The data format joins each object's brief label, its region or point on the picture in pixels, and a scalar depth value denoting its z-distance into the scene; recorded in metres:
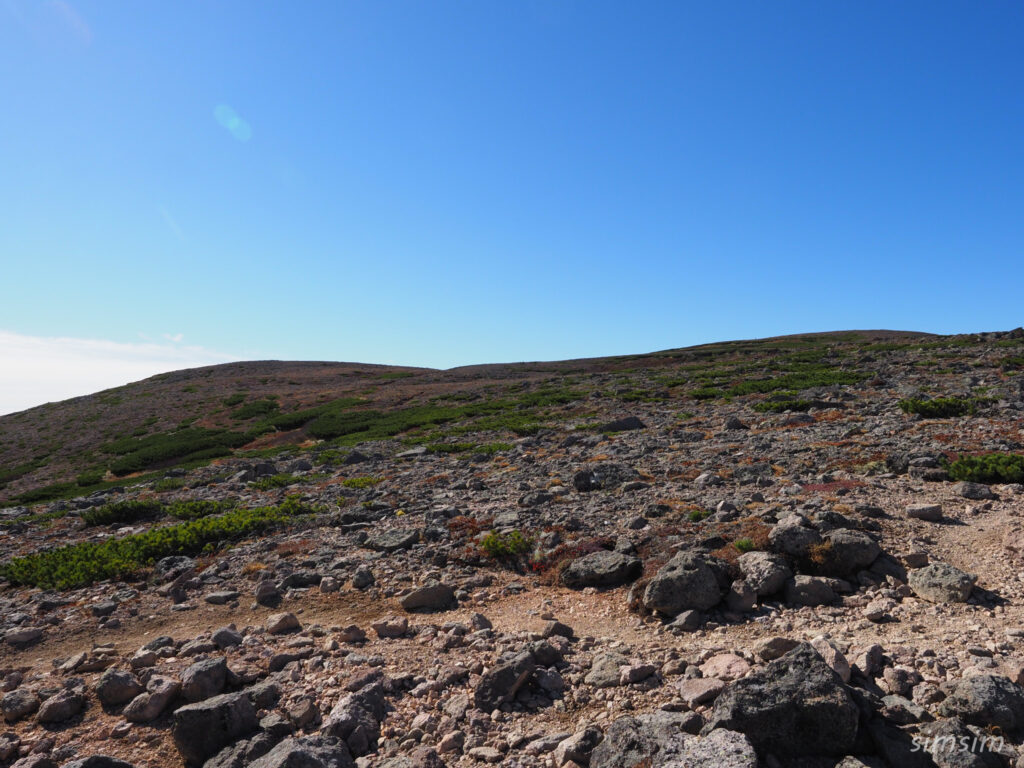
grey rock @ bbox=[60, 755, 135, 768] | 5.63
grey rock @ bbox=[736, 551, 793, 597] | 8.10
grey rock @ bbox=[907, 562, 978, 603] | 7.40
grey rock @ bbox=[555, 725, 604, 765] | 5.34
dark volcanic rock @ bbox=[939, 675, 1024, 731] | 4.85
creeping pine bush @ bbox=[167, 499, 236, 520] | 17.73
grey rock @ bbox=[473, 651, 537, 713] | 6.39
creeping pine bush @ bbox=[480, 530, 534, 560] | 11.06
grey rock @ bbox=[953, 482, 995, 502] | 10.99
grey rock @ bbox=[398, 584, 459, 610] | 9.32
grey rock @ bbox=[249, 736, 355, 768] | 5.36
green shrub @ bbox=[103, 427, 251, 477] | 36.91
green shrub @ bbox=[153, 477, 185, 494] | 24.56
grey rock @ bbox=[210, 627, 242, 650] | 8.25
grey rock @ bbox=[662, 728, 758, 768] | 4.53
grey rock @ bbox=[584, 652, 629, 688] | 6.46
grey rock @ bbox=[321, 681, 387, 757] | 5.92
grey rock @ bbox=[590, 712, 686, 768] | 5.04
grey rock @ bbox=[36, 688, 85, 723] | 6.83
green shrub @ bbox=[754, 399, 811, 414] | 23.78
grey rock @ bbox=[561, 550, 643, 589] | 9.42
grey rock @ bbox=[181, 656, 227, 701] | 6.84
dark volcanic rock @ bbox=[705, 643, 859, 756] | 4.93
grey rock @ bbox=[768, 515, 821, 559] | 8.80
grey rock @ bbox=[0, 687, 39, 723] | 6.96
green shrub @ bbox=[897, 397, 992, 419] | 18.72
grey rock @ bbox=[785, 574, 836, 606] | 7.84
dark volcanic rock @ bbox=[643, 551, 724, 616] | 7.91
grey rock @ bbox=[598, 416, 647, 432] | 25.14
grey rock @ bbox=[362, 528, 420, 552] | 12.09
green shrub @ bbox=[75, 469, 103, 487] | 32.84
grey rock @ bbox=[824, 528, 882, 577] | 8.38
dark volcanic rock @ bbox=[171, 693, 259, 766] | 6.02
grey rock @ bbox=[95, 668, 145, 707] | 7.08
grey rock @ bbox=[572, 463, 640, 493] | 15.23
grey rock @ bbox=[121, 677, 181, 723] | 6.71
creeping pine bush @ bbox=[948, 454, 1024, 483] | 11.58
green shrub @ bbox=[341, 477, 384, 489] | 19.41
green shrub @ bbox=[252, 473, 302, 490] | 21.34
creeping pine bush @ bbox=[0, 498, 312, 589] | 12.21
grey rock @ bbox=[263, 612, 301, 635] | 8.64
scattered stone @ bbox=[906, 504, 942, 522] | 10.12
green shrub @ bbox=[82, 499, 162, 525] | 18.56
